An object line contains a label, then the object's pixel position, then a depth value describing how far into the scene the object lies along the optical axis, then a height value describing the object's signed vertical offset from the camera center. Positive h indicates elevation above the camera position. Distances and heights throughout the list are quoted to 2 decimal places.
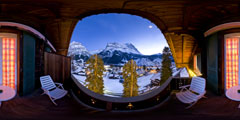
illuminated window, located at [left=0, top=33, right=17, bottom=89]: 4.41 -0.05
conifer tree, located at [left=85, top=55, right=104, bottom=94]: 12.87 -1.52
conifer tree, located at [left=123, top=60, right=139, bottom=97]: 13.07 -2.30
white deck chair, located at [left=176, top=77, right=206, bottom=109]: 3.18 -0.96
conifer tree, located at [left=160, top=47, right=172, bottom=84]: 12.51 -0.59
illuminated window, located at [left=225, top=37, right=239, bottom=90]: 4.52 -0.05
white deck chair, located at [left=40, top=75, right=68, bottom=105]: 3.53 -0.93
